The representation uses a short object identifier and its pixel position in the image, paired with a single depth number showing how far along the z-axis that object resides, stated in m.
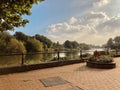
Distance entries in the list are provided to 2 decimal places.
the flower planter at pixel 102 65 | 5.11
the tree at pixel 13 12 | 3.30
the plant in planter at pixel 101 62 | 5.14
